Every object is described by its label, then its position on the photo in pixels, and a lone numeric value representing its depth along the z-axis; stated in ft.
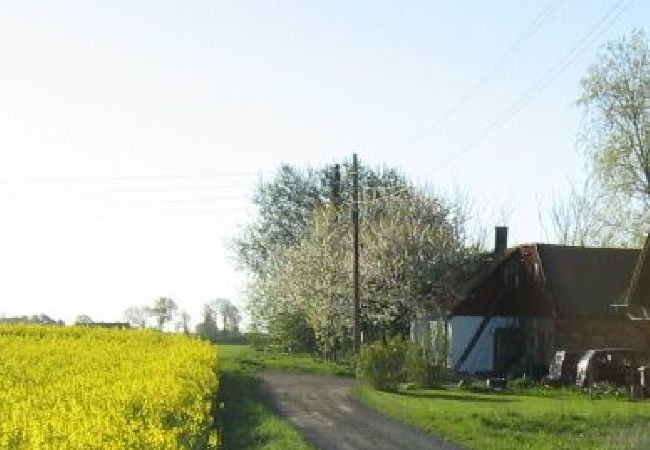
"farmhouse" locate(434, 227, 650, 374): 164.66
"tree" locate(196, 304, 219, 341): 398.83
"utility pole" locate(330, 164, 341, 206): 185.47
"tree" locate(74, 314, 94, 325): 330.46
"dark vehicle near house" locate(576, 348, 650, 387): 138.72
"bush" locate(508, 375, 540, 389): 143.95
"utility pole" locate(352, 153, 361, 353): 166.20
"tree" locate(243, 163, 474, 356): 193.98
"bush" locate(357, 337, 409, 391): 134.21
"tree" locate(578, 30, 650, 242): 198.90
